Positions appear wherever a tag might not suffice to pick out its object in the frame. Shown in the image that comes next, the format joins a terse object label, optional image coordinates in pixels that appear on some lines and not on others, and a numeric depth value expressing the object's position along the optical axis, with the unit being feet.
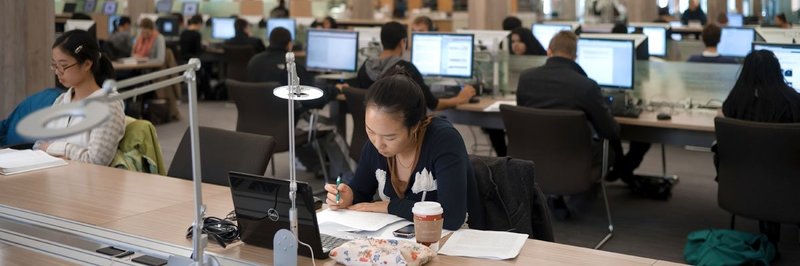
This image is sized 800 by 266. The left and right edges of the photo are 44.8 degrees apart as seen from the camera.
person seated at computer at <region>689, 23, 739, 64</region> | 23.52
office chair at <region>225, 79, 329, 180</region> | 18.19
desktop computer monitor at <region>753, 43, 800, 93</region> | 16.11
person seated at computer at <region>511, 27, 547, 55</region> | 24.91
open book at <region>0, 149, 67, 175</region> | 11.28
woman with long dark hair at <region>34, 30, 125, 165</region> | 11.91
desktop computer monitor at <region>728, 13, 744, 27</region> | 43.11
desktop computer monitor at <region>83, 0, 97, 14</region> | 47.39
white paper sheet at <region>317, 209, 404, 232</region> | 8.49
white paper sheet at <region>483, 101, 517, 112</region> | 18.19
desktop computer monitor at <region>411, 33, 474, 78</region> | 20.66
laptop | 7.34
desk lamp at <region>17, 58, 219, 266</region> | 4.60
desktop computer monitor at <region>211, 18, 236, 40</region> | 42.19
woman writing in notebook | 8.63
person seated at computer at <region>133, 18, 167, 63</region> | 32.19
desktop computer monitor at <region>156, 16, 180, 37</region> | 42.14
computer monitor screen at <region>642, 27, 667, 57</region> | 27.55
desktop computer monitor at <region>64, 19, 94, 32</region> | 31.91
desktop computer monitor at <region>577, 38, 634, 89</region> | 17.97
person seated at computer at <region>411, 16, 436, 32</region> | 29.22
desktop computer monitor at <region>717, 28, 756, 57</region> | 26.11
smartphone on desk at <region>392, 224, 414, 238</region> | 8.28
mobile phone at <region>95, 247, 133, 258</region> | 8.00
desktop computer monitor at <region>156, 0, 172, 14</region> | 51.26
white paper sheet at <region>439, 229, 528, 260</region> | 7.67
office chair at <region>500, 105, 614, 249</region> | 14.51
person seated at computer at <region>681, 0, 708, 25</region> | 45.09
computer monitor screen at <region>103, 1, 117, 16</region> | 47.76
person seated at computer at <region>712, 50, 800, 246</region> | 14.07
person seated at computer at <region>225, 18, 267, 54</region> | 36.27
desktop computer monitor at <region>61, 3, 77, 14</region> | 46.23
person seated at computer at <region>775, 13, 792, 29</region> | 28.91
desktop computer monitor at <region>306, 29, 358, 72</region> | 23.16
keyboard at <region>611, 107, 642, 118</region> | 16.84
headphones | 8.00
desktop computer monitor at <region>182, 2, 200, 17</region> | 50.37
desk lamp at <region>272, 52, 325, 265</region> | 7.18
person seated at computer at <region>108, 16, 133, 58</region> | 35.32
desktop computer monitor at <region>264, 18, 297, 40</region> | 36.83
